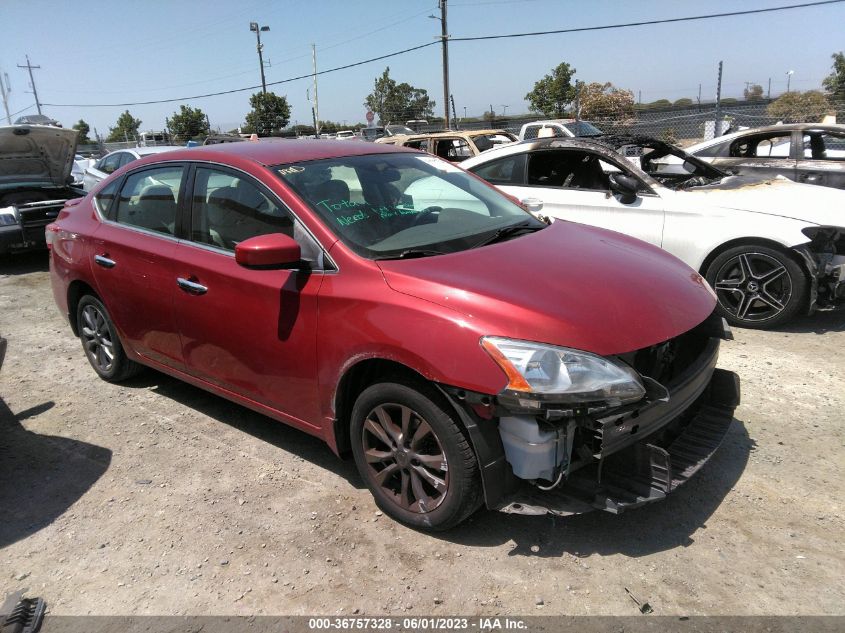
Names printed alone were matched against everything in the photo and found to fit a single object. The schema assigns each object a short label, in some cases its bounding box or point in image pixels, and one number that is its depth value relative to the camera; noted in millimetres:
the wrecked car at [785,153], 7195
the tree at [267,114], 48062
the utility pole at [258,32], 45344
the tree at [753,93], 38050
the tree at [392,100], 57688
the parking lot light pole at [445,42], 26828
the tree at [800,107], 17698
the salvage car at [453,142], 12547
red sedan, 2412
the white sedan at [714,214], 5047
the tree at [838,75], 35038
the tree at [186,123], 52281
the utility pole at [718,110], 17297
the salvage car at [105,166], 10510
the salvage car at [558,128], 16406
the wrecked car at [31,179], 8000
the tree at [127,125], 65875
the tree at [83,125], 68625
